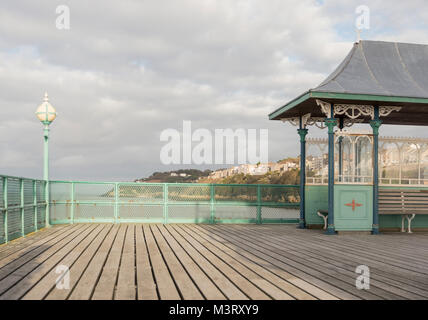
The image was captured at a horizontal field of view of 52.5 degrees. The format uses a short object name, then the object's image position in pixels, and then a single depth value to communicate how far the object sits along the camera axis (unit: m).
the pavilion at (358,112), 11.35
